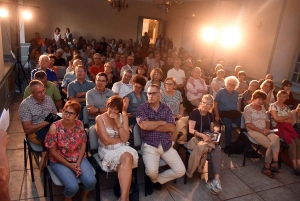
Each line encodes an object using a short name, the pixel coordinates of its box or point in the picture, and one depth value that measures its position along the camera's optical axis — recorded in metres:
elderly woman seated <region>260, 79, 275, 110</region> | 4.51
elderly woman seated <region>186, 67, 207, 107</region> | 4.90
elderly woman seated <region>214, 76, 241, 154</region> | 4.08
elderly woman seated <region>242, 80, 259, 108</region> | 4.56
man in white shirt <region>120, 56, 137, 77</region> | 5.82
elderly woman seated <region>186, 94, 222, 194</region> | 2.94
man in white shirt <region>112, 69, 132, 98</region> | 4.17
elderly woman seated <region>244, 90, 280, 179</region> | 3.47
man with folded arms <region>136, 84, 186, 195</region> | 2.75
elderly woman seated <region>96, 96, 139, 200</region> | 2.46
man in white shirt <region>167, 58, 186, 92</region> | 5.48
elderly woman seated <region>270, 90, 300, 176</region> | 3.59
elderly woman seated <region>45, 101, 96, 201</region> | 2.31
